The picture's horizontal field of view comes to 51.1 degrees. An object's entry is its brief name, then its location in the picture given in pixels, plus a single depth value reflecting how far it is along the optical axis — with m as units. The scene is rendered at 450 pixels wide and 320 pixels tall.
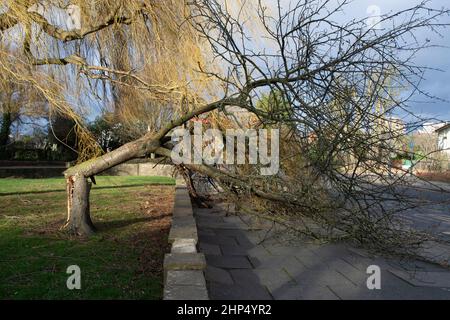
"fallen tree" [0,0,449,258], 5.03
